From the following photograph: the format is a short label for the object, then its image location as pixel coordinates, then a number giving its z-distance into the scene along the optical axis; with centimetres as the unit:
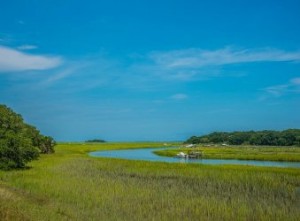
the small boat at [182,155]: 6071
